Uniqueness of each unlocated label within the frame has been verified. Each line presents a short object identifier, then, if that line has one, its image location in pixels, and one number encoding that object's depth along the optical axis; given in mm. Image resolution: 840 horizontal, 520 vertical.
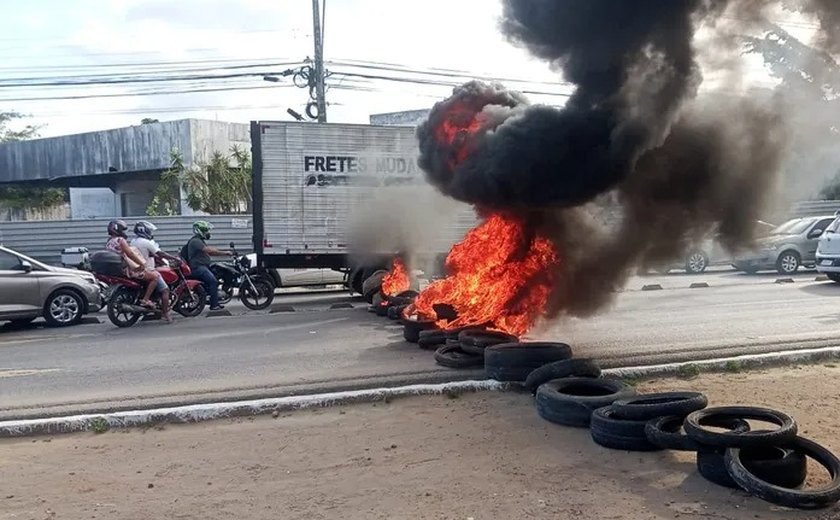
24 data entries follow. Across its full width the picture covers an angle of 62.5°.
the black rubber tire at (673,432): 4648
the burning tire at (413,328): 9039
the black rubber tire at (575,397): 5484
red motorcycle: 11969
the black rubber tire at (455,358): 7535
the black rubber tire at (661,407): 5070
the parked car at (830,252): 15562
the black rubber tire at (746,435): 4316
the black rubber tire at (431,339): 8633
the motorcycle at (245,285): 14203
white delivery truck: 14422
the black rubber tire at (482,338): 7652
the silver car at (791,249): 19453
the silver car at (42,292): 12055
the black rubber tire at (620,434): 4949
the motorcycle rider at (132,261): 11852
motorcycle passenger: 12148
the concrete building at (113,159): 28219
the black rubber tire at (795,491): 3910
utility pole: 23172
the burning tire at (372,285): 13664
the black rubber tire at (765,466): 4246
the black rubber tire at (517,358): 6723
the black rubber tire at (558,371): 6422
